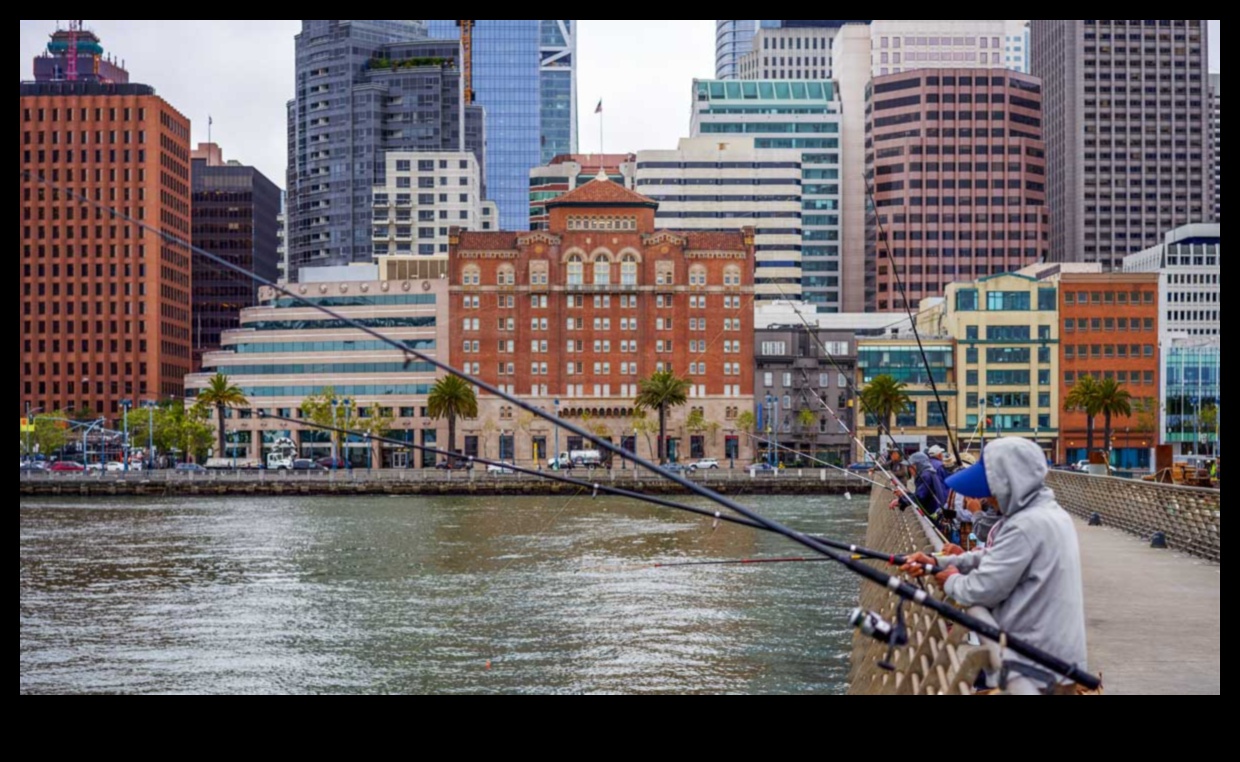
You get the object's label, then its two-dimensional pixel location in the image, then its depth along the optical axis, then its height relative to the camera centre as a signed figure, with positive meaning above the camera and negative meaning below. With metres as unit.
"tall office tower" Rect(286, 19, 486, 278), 195.12 +33.37
